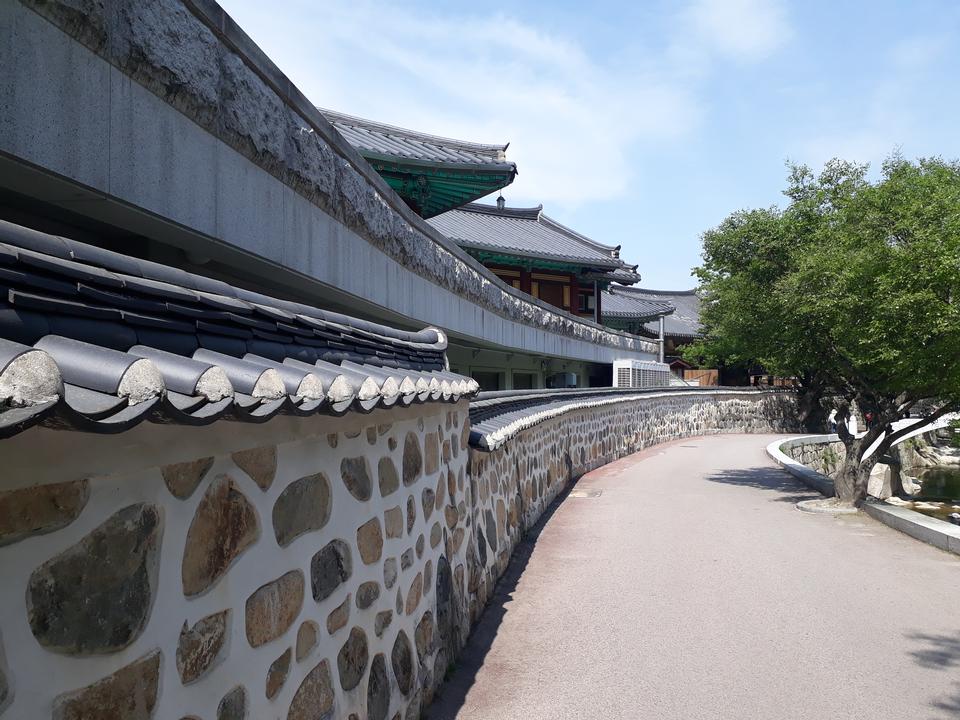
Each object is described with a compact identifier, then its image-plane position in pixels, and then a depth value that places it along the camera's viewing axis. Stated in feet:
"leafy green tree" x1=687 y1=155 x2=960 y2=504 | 34.53
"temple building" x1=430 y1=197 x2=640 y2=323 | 75.82
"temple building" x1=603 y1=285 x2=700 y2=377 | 117.91
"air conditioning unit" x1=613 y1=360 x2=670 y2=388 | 85.61
